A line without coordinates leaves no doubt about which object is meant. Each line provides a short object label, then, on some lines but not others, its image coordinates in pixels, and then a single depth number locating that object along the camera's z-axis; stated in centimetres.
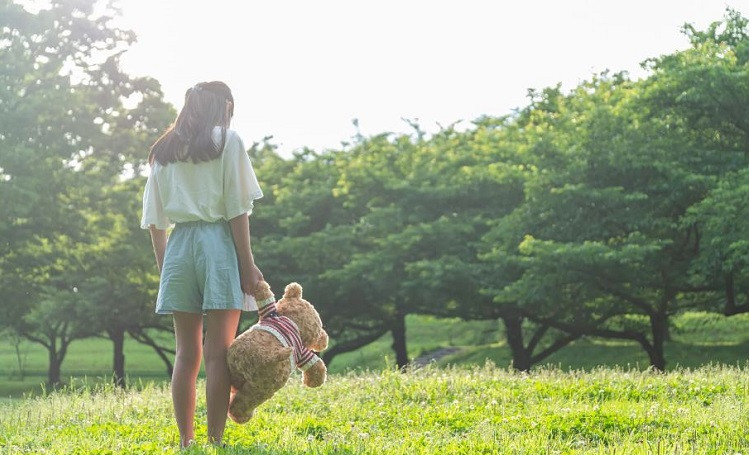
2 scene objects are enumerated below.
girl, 519
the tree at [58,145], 2211
